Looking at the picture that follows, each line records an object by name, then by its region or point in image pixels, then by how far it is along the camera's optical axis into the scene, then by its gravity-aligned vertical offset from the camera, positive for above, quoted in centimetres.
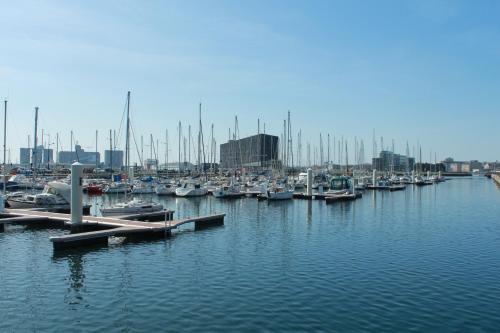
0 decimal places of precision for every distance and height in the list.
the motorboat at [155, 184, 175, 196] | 8912 -274
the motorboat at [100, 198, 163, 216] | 4834 -335
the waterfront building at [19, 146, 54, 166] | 13148 +756
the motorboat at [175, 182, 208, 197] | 8531 -265
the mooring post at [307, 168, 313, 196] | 8046 -94
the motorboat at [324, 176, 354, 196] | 8855 -144
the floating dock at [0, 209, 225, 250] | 3238 -402
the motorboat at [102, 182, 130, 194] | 8876 -215
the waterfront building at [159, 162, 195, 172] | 14114 +344
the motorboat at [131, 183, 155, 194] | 8998 -237
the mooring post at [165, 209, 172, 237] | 3714 -452
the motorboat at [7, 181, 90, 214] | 5322 -267
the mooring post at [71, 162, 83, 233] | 3403 -152
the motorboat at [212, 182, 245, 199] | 8217 -276
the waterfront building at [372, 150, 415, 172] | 18228 +690
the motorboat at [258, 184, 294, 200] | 7712 -289
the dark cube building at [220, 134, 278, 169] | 13962 +793
